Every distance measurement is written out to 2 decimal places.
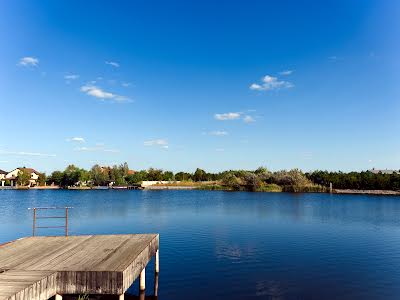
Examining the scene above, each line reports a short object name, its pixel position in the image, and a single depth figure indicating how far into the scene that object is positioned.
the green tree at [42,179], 175.88
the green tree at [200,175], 177.00
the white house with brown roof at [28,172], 175.82
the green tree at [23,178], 166.00
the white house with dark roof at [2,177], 178.15
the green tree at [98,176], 179.88
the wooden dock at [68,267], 11.31
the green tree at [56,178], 168.74
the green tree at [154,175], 181.50
